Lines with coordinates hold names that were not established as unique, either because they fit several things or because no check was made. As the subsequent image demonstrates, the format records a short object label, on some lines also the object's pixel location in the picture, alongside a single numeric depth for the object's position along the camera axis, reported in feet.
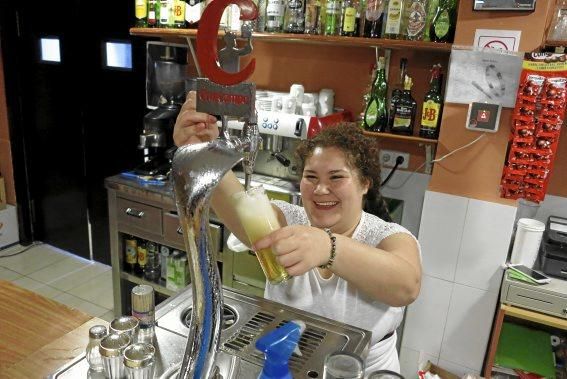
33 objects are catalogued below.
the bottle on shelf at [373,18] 7.29
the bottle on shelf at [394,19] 7.12
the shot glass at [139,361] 2.38
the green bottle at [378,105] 7.78
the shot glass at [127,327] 2.72
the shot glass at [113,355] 2.48
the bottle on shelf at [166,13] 8.95
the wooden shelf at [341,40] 6.89
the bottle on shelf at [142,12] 9.19
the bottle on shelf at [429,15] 7.04
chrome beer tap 1.88
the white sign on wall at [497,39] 6.32
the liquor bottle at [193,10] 8.71
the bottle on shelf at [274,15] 7.95
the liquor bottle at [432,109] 7.29
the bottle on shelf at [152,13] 9.13
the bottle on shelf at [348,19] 7.51
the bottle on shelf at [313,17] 7.80
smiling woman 3.43
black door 10.96
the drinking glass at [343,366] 2.38
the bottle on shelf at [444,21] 6.94
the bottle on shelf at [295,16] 7.95
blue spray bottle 2.47
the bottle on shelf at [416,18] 7.02
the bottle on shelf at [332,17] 7.59
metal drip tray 2.93
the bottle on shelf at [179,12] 8.85
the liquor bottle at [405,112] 7.54
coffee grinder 9.04
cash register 6.66
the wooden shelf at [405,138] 7.32
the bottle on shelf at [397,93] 7.63
